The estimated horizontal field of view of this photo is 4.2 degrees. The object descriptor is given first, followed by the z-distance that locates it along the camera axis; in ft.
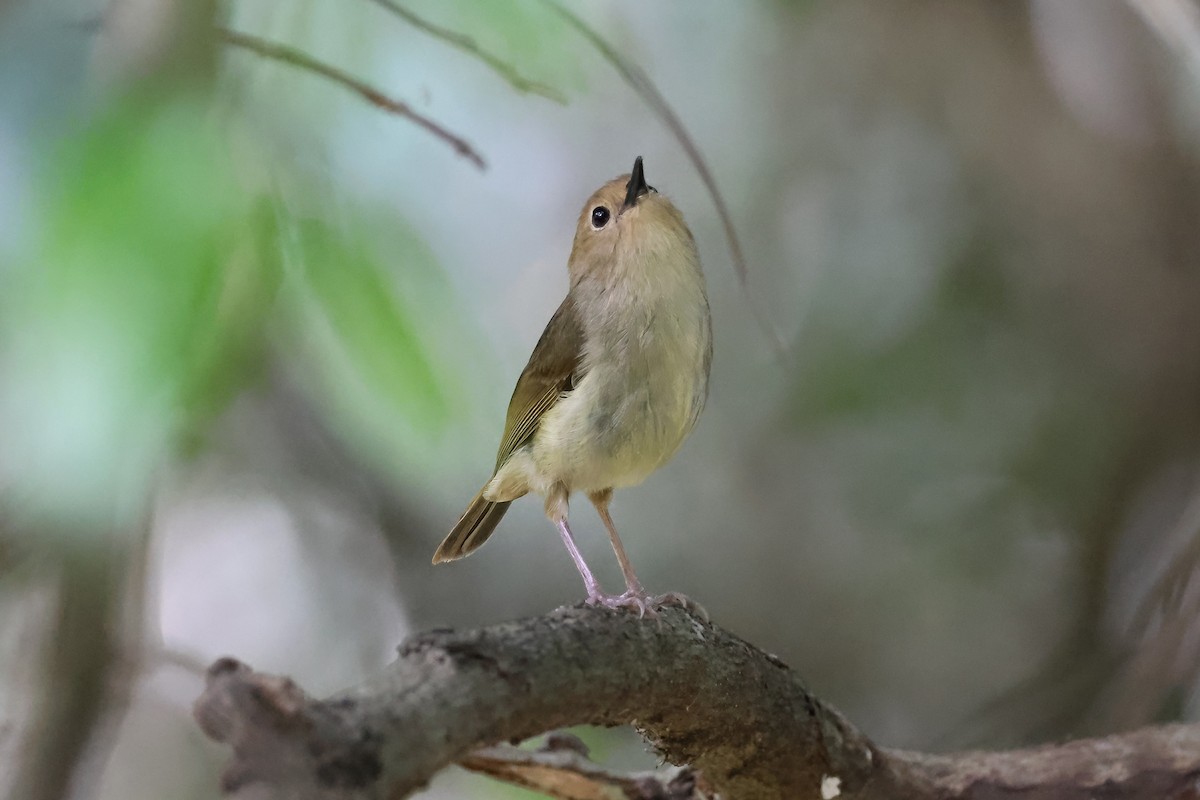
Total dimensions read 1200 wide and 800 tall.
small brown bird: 12.67
